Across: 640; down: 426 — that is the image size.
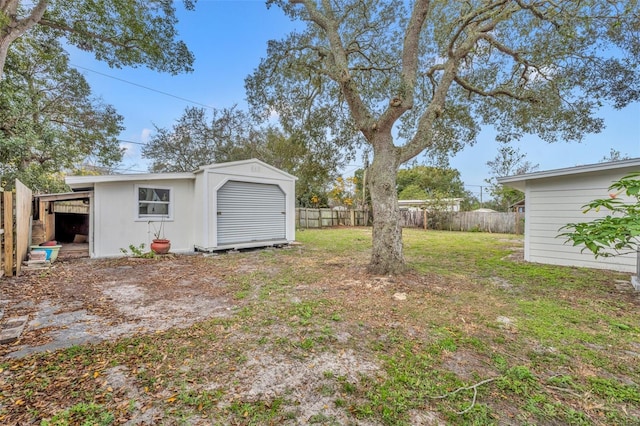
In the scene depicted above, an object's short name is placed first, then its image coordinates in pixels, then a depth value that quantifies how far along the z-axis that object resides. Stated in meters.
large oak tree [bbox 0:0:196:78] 6.88
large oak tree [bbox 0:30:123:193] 8.14
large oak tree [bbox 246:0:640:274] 5.25
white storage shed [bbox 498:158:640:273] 5.63
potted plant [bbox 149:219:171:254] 7.05
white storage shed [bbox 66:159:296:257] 6.86
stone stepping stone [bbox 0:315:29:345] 2.57
